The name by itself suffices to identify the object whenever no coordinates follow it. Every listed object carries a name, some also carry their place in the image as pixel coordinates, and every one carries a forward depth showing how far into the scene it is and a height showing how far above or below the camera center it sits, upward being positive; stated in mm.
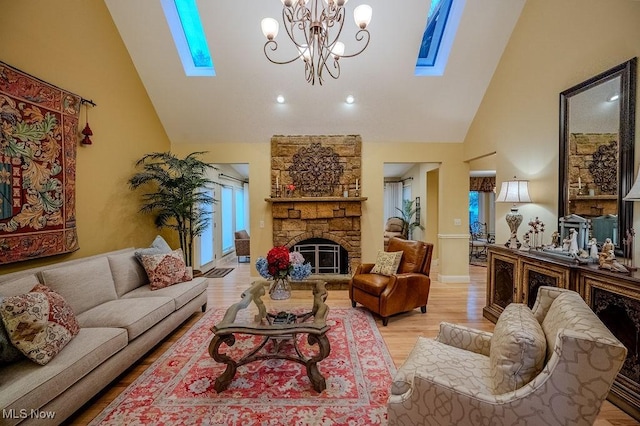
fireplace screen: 5285 -921
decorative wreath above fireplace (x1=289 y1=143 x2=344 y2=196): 5090 +709
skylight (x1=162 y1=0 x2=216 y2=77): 3820 +2602
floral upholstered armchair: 1075 -774
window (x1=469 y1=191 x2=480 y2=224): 9008 +50
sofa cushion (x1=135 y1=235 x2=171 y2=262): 3298 -528
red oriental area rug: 1827 -1407
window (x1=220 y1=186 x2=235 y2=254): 7262 -267
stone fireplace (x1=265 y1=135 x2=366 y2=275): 5078 +367
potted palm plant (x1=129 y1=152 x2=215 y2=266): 4102 +275
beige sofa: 1555 -984
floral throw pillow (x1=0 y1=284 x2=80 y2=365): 1684 -759
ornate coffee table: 1993 -968
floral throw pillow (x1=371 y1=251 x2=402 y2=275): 3592 -747
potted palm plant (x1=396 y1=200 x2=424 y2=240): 7043 -334
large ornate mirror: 2299 +539
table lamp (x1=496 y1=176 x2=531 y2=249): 3203 +122
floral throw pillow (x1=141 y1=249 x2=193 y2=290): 3189 -739
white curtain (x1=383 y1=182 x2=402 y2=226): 8656 +312
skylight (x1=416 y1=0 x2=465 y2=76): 3754 +2546
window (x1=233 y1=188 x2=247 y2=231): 8344 -9
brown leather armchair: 3254 -971
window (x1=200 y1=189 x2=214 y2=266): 5859 -818
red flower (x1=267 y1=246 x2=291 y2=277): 2547 -511
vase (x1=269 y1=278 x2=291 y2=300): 2621 -800
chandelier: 2267 +1629
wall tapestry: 2326 +388
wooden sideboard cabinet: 1860 -699
